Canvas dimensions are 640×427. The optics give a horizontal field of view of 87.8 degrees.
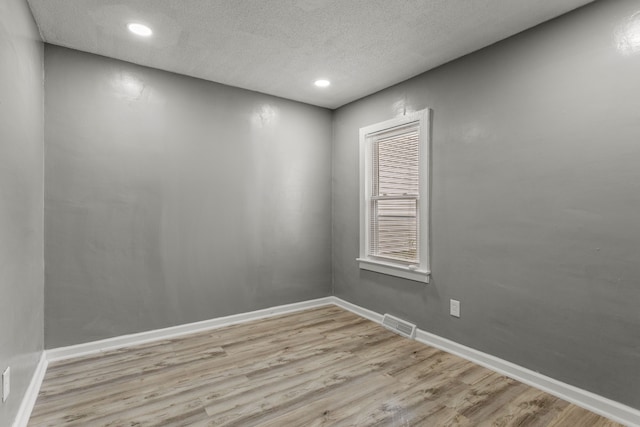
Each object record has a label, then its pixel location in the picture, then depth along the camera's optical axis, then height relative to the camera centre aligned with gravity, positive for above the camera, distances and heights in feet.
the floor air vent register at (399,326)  10.39 -3.74
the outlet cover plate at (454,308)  9.30 -2.74
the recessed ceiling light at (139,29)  7.77 +4.35
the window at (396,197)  10.23 +0.49
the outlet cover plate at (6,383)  5.12 -2.71
